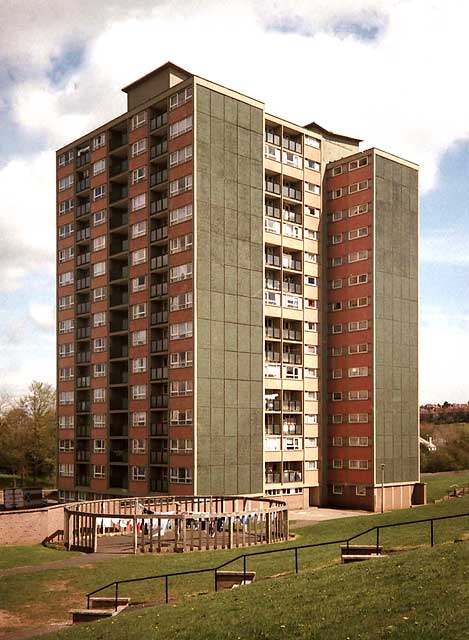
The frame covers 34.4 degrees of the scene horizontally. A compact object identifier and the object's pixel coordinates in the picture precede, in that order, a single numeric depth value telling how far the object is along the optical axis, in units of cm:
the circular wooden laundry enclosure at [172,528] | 4512
